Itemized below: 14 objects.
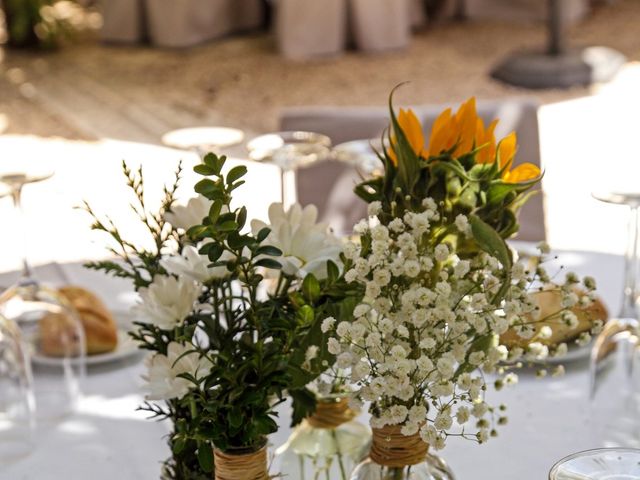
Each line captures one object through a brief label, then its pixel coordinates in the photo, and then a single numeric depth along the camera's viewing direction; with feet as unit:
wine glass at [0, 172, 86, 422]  4.16
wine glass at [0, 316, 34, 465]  3.92
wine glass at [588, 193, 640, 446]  3.86
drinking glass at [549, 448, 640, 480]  2.91
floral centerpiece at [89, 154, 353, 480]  2.96
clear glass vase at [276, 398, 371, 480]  3.42
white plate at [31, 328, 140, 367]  4.30
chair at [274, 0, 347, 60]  20.44
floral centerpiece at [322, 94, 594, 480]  2.90
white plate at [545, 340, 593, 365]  4.19
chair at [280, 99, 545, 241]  5.96
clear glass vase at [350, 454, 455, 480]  3.17
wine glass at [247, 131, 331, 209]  4.55
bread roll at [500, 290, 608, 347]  4.16
